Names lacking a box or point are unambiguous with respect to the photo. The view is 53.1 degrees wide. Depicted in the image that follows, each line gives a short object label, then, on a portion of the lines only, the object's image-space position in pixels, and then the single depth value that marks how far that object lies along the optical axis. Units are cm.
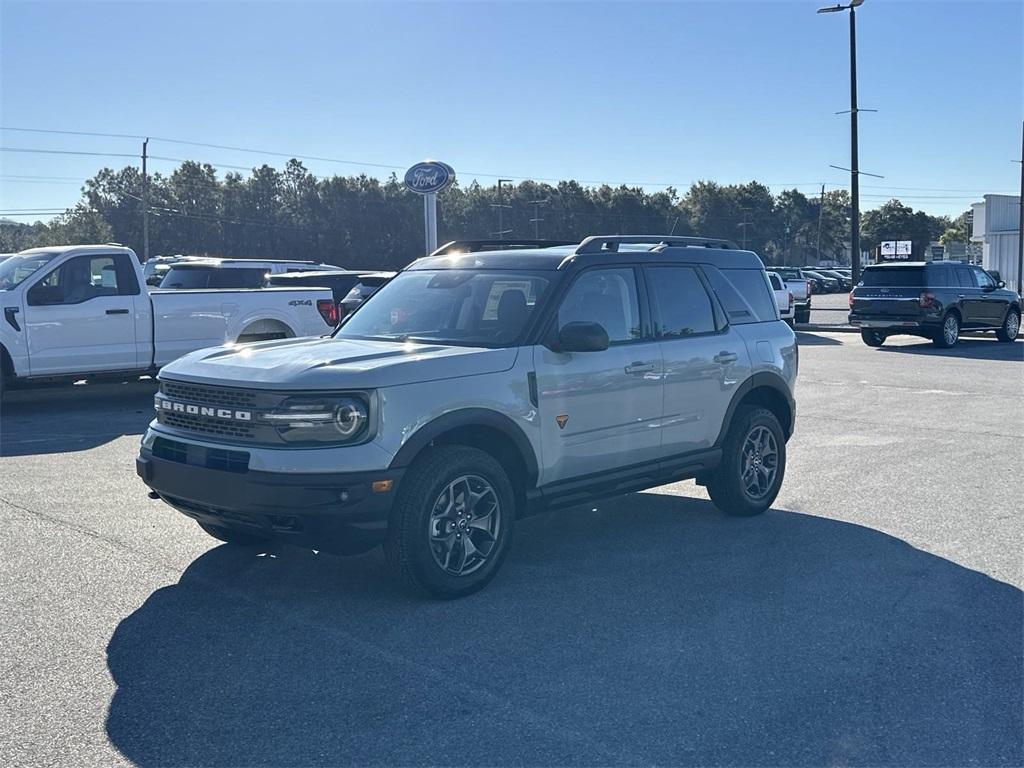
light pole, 3016
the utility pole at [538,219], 8454
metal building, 6191
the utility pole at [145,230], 6569
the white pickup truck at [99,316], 1291
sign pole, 2197
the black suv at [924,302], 2216
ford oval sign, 2191
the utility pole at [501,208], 8209
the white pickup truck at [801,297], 3219
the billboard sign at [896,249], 6981
